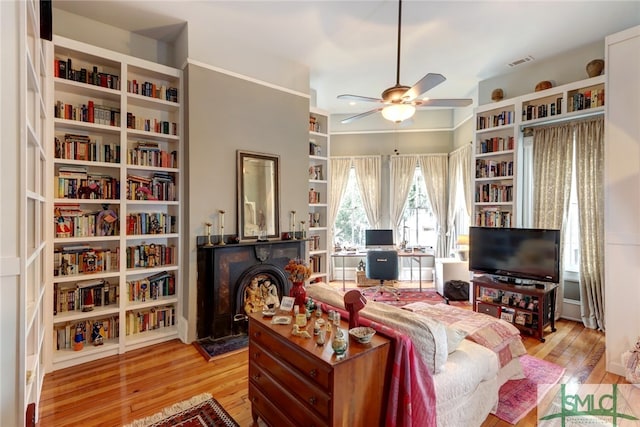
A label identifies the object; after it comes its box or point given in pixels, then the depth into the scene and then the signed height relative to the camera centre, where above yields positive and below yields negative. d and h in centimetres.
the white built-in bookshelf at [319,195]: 491 +26
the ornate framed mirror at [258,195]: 371 +19
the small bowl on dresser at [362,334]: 159 -65
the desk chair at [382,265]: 515 -92
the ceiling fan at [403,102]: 267 +102
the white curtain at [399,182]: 641 +61
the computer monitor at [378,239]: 593 -55
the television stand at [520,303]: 349 -114
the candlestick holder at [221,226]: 351 -19
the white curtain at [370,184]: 648 +58
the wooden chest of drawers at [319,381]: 145 -89
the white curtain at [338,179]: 662 +69
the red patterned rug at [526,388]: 220 -146
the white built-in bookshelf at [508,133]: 376 +119
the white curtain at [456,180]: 554 +59
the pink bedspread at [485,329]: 230 -94
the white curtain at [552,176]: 398 +48
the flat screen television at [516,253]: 353 -52
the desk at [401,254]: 538 -80
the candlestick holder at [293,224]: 419 -19
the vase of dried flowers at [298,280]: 218 -50
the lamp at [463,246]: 517 -63
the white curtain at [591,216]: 369 -6
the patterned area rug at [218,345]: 311 -146
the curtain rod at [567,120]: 369 +119
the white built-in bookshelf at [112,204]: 291 +7
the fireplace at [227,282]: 337 -82
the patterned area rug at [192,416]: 209 -147
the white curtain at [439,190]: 625 +44
